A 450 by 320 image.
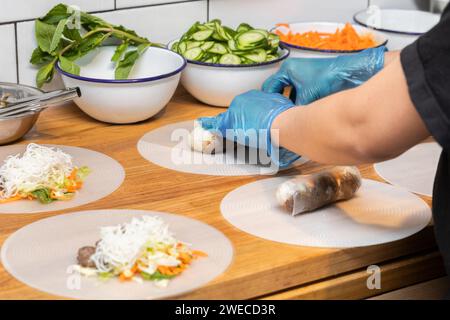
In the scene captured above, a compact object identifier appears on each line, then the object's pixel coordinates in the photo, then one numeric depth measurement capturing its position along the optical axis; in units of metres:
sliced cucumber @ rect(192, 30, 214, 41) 1.75
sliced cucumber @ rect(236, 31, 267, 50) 1.75
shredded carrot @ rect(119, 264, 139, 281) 1.12
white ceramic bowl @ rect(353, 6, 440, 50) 2.11
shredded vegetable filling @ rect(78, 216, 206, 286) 1.12
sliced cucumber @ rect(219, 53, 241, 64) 1.72
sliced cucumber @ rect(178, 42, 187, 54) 1.76
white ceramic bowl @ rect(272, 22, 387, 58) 1.85
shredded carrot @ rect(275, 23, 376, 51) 1.92
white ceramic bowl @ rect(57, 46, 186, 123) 1.60
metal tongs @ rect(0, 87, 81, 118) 1.50
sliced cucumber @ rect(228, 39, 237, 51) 1.75
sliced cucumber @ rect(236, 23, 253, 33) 1.80
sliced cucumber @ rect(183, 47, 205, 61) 1.74
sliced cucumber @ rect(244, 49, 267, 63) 1.75
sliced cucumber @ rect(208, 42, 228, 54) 1.74
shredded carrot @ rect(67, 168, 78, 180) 1.40
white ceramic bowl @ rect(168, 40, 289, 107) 1.72
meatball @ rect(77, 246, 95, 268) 1.14
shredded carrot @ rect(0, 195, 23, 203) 1.33
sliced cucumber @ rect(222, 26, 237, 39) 1.78
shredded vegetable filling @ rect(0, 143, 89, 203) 1.34
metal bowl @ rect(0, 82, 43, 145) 1.50
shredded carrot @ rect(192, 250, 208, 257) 1.19
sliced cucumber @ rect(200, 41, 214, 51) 1.74
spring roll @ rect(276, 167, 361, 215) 1.33
